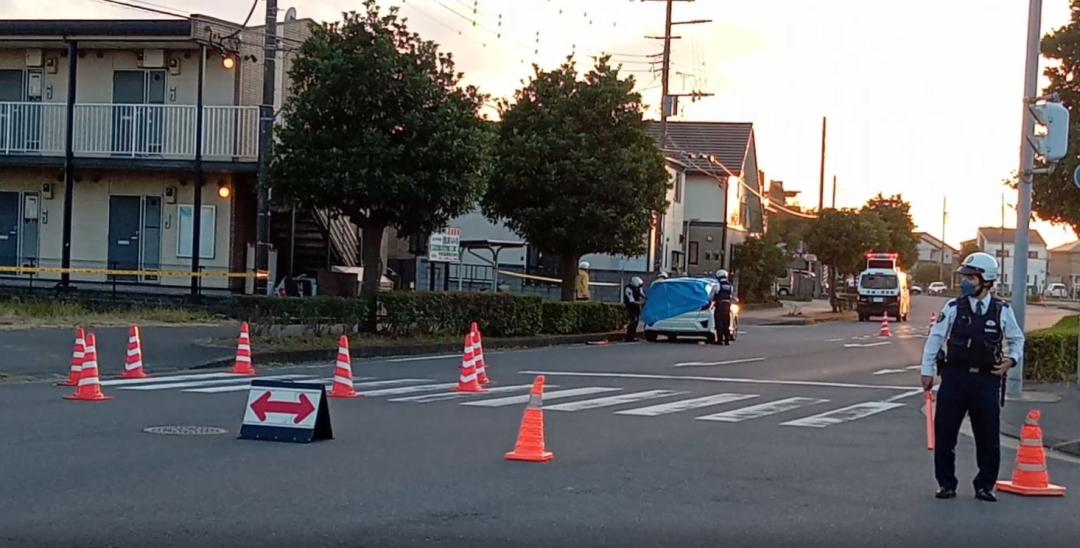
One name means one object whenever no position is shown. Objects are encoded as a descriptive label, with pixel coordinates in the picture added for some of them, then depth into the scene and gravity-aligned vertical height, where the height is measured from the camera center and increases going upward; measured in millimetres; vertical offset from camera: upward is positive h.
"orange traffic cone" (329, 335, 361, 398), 16344 -1631
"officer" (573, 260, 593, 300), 39469 -812
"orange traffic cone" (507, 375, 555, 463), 11125 -1560
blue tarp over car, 32000 -832
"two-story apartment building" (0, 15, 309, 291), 31062 +2347
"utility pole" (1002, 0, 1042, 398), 17391 +1382
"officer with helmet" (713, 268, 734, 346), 31808 -1087
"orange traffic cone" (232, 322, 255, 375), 19500 -1686
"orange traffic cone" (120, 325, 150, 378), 18391 -1720
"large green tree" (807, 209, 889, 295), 60688 +1632
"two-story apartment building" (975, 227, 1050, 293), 109400 +2240
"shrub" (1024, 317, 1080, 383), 20516 -1270
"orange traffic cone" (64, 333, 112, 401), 14992 -1697
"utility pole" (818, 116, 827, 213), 61062 +4261
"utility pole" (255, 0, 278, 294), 24984 +2252
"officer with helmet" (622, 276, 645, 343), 32438 -968
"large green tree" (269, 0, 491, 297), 24469 +2384
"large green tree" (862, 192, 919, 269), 86625 +3536
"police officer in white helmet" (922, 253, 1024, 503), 9516 -665
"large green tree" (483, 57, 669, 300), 32438 +2447
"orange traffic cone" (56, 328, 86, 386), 16172 -1519
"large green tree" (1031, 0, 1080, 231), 26609 +3998
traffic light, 16438 +1955
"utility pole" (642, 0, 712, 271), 42688 +6124
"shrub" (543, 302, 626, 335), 31000 -1452
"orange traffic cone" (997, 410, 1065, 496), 9977 -1511
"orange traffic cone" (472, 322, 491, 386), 18688 -1659
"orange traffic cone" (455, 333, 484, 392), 17750 -1652
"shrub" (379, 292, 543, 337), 25594 -1250
